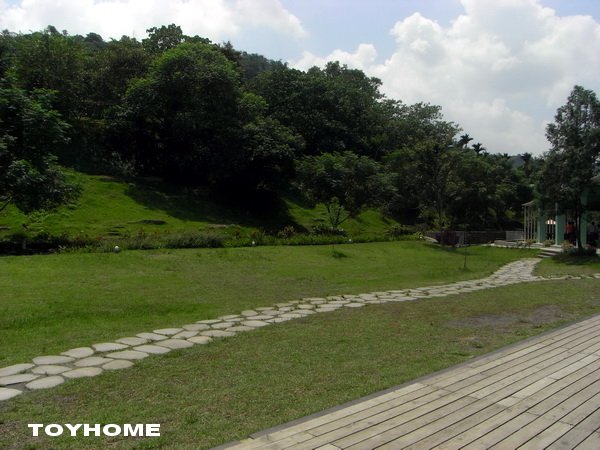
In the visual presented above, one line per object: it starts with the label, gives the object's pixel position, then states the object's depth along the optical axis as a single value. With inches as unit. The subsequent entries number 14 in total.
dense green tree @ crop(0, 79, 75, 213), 463.5
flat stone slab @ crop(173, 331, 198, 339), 257.1
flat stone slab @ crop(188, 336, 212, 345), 247.4
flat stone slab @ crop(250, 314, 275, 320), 313.0
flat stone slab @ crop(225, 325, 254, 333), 277.4
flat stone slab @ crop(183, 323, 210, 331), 276.7
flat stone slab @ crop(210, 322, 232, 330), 281.1
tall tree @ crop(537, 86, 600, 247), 781.3
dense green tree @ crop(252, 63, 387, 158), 1390.3
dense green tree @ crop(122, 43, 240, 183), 1032.2
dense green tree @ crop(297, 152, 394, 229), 936.3
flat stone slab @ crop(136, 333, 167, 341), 252.5
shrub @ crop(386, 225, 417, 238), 1072.8
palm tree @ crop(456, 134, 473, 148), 1952.0
